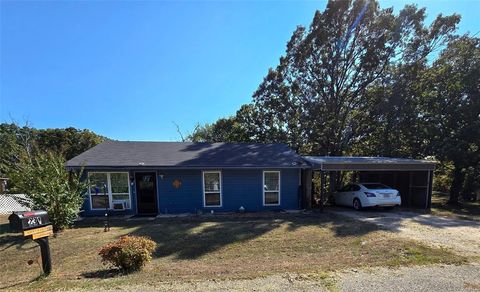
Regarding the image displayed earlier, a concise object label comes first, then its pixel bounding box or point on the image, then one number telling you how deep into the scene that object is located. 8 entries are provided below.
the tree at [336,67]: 20.44
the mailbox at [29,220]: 4.73
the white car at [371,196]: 13.13
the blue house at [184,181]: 12.66
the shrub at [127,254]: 5.36
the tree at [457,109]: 16.52
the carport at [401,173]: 13.43
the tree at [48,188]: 9.56
